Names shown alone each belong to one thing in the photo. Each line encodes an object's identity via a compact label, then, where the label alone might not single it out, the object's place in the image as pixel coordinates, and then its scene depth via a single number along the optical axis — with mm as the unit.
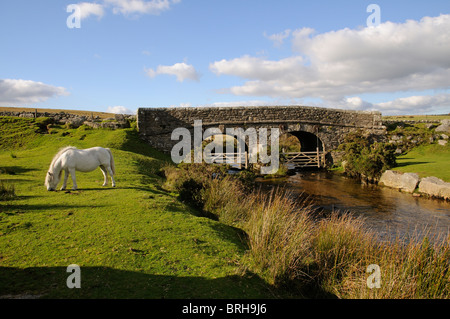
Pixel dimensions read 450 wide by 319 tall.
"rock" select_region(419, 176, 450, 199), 15399
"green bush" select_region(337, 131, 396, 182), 21516
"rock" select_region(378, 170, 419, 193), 17609
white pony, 10117
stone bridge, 28328
